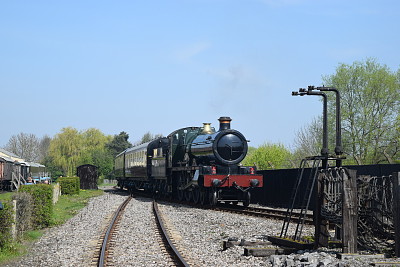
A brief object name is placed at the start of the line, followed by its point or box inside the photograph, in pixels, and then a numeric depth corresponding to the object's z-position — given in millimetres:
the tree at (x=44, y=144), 123406
